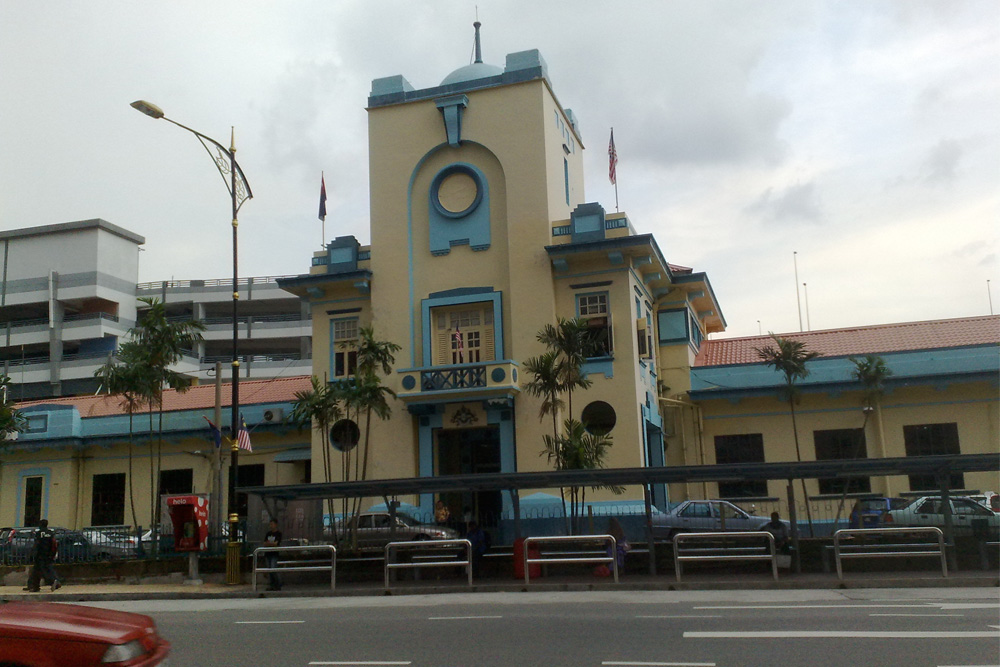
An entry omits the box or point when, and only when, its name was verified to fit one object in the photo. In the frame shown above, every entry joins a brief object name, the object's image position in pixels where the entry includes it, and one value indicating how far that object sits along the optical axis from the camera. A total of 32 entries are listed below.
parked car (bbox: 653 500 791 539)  24.83
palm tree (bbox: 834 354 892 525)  29.20
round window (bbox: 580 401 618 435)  28.28
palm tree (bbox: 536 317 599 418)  25.28
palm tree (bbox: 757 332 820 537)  29.44
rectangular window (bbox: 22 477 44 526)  35.53
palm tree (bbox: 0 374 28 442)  32.53
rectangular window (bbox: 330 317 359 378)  30.69
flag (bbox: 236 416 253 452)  25.86
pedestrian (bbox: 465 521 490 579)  21.08
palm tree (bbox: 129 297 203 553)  28.58
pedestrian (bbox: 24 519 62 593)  23.08
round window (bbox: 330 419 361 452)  29.75
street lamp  21.88
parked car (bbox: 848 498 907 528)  21.75
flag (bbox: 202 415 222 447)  25.95
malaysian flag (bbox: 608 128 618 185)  32.44
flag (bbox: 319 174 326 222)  34.53
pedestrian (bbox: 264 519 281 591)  20.98
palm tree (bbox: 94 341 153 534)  28.75
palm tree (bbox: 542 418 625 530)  23.84
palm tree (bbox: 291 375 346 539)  27.33
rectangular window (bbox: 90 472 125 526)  35.06
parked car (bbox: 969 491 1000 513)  24.22
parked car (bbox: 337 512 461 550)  24.08
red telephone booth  22.97
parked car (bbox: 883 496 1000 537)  19.53
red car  6.64
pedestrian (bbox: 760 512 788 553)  21.70
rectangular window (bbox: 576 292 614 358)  28.58
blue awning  32.98
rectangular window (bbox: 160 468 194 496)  34.84
